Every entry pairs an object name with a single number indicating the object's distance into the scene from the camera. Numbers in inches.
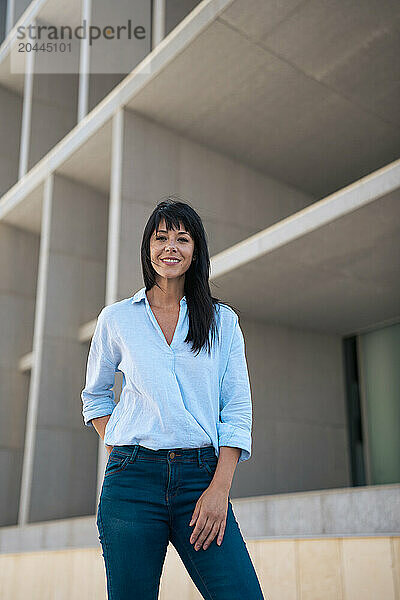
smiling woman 75.9
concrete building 294.5
